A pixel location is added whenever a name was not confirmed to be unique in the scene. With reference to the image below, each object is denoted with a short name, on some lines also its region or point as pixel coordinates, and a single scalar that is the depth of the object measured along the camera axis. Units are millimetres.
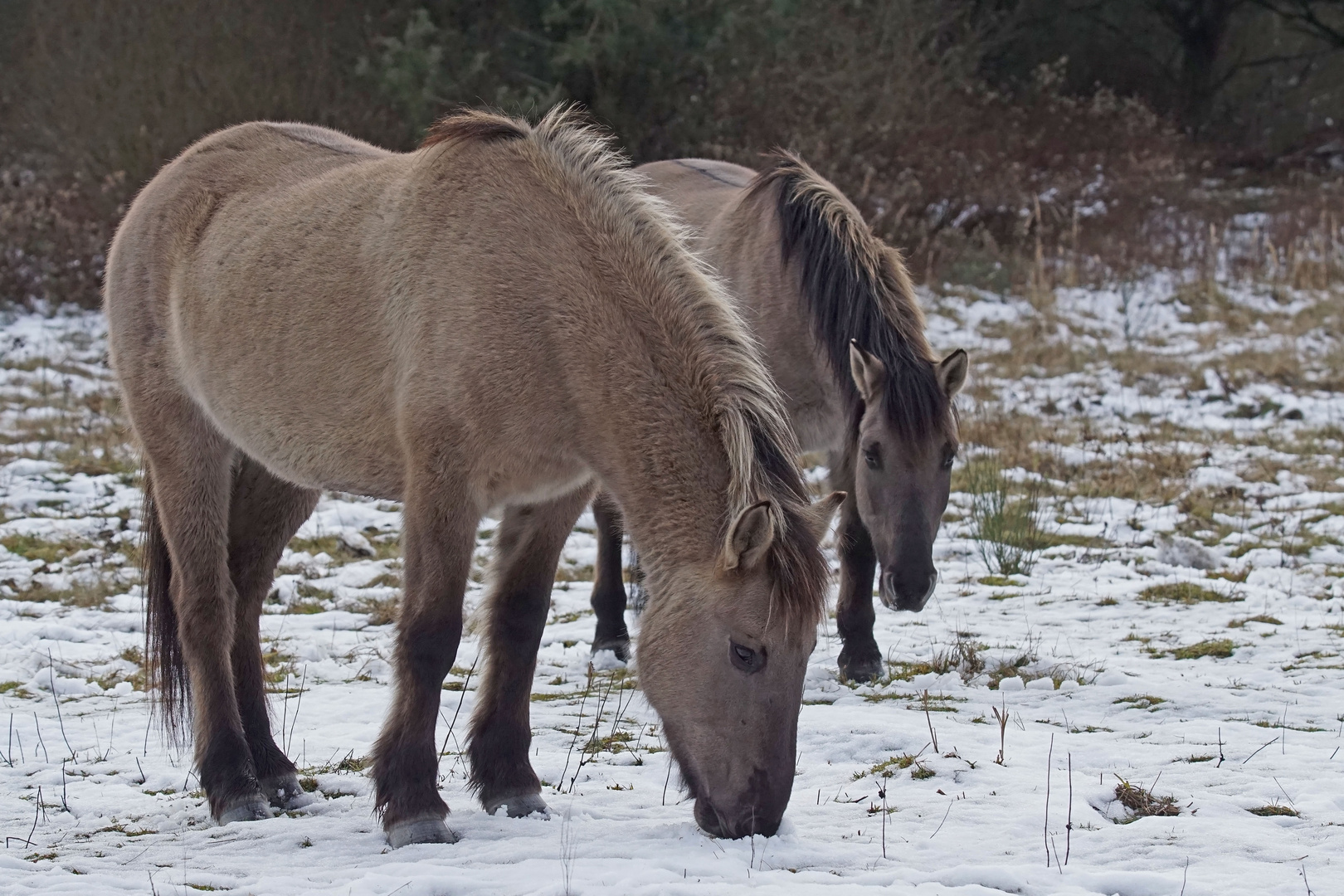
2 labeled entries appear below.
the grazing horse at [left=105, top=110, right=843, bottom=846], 6070
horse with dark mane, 9805
